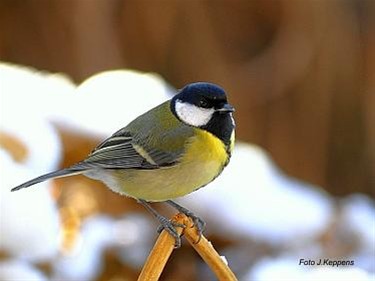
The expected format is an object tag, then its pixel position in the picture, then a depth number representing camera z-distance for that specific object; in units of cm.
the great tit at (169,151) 504
